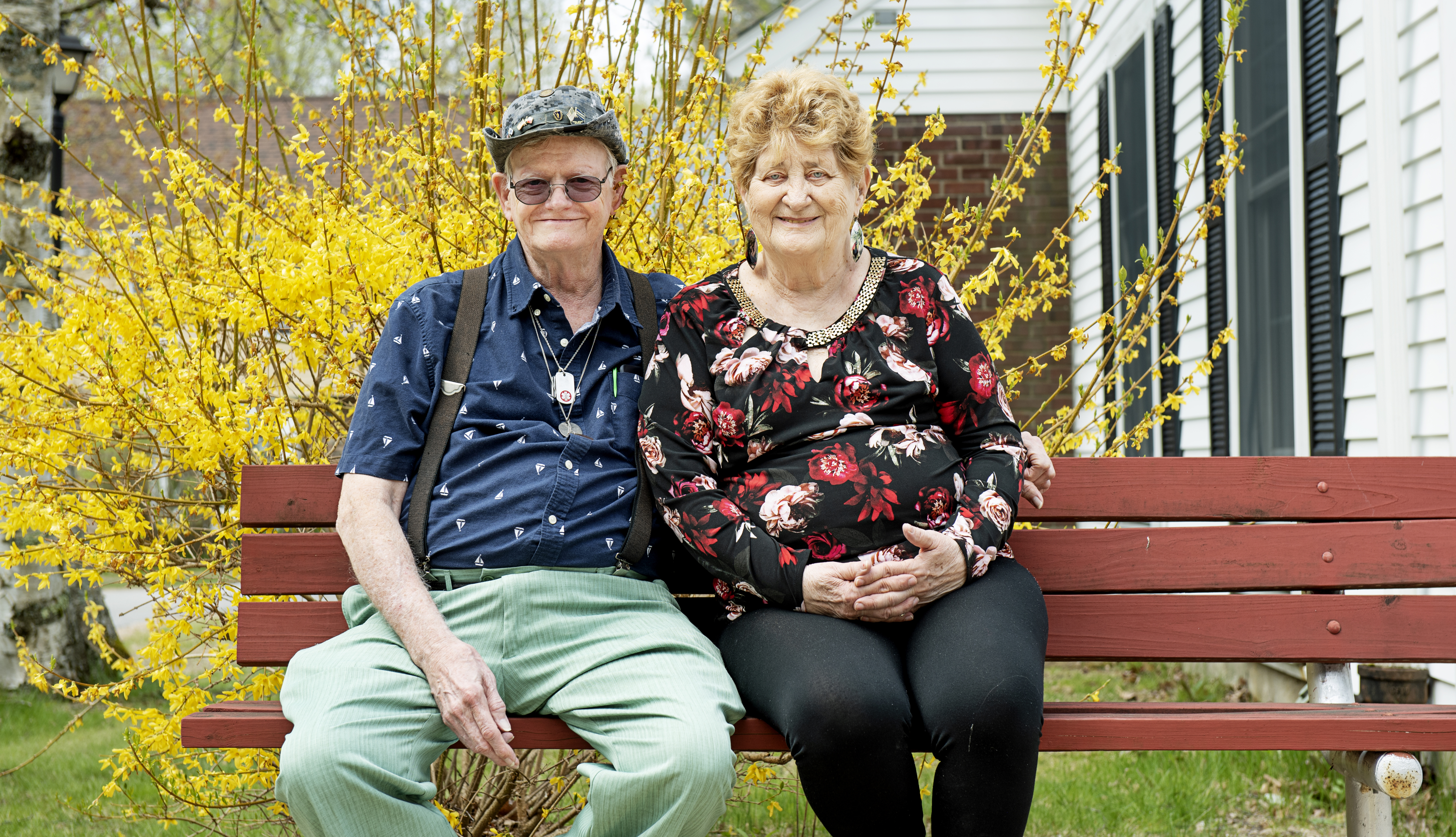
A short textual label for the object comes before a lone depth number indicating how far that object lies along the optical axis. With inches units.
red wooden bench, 108.4
